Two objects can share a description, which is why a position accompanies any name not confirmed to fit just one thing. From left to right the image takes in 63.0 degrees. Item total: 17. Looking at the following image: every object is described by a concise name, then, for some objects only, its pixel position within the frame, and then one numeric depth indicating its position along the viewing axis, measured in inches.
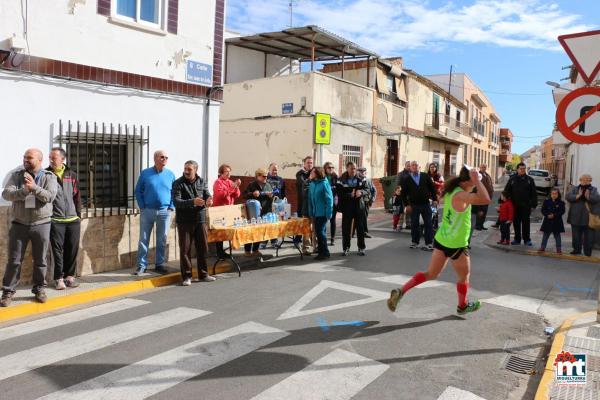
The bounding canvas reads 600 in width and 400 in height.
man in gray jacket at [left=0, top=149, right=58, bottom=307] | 232.0
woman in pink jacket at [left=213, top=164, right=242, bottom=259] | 357.4
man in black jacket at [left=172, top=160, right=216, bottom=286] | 289.0
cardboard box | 324.6
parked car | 1252.5
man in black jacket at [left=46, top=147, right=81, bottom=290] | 261.1
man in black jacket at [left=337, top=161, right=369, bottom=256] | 382.9
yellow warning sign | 643.5
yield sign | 203.6
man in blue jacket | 301.4
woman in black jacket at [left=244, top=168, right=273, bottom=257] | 371.6
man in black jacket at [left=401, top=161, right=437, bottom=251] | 407.5
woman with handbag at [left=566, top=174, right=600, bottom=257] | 380.2
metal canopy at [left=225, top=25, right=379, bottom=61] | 644.7
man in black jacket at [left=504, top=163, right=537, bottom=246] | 432.1
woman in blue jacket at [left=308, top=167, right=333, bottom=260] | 361.4
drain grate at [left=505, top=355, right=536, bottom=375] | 171.6
